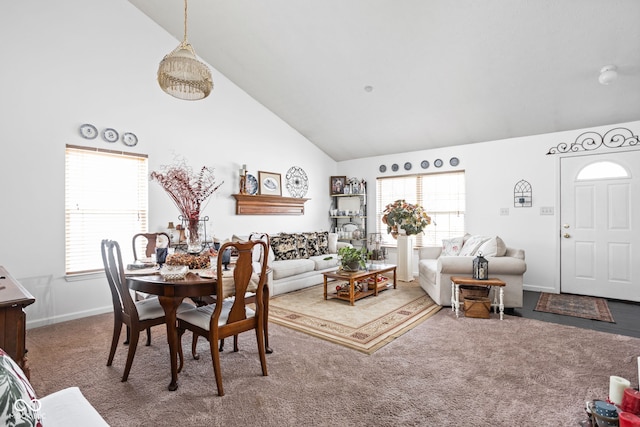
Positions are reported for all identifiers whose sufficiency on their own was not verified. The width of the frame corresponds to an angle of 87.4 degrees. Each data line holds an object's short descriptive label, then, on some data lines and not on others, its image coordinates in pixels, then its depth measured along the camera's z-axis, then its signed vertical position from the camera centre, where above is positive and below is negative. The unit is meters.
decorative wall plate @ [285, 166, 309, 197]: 6.37 +0.66
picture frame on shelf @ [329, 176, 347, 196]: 7.23 +0.68
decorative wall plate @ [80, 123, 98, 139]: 3.87 +0.98
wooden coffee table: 4.31 -0.83
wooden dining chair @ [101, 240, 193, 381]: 2.40 -0.73
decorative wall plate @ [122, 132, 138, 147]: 4.18 +0.96
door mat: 3.91 -1.16
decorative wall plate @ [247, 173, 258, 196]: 5.56 +0.52
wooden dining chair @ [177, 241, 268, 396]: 2.26 -0.72
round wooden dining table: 2.23 -0.51
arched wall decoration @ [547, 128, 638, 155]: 4.52 +1.03
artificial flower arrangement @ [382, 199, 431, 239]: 5.61 -0.05
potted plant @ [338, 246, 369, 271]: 4.46 -0.60
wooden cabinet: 1.63 -0.55
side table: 3.75 -0.85
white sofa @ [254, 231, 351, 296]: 4.94 -0.73
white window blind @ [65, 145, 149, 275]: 3.87 +0.16
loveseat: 4.01 -0.66
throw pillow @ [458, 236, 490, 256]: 4.54 -0.42
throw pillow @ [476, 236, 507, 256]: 4.19 -0.41
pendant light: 2.57 +1.15
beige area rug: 3.24 -1.17
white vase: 5.73 -0.74
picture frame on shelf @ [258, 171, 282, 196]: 5.80 +0.56
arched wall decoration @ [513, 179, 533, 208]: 5.17 +0.32
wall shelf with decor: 5.45 +0.18
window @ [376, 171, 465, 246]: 5.96 +0.32
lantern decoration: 3.88 -0.61
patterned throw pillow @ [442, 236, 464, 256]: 4.95 -0.46
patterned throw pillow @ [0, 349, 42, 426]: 0.78 -0.46
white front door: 4.50 -0.14
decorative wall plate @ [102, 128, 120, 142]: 4.04 +0.98
